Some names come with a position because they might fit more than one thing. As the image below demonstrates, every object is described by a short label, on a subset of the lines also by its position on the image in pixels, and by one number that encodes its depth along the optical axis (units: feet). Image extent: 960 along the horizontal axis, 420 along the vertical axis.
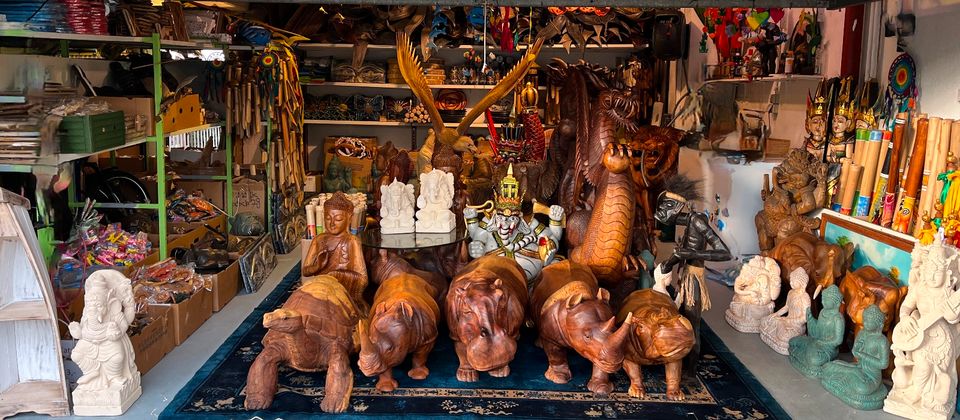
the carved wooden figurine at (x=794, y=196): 17.88
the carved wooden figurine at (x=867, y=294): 13.64
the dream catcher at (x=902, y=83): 16.15
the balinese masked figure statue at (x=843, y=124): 17.72
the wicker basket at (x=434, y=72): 29.37
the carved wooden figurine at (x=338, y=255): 15.34
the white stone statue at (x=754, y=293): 16.24
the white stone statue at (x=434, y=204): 17.48
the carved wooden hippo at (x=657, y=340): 12.44
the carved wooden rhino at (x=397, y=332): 12.33
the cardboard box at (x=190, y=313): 15.16
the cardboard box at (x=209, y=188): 22.56
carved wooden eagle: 20.95
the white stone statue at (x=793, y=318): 15.24
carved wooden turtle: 12.34
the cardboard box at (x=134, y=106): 16.79
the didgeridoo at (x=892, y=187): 15.65
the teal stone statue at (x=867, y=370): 12.73
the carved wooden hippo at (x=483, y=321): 12.67
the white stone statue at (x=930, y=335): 11.93
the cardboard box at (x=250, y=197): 22.72
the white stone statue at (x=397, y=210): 17.38
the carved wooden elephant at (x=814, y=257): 15.60
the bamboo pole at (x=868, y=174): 16.31
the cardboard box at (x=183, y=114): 17.92
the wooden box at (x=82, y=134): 14.00
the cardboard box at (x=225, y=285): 17.25
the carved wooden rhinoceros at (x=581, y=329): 12.44
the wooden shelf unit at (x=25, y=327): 11.76
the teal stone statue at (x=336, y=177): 28.02
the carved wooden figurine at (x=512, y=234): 16.66
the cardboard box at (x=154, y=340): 13.57
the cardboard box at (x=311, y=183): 27.24
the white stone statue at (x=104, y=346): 11.82
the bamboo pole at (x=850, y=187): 16.78
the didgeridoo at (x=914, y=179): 14.82
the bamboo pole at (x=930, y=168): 14.35
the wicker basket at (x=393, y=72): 29.89
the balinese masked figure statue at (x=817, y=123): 18.48
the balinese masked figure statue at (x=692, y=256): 14.28
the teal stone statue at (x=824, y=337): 13.88
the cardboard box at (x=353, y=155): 29.89
